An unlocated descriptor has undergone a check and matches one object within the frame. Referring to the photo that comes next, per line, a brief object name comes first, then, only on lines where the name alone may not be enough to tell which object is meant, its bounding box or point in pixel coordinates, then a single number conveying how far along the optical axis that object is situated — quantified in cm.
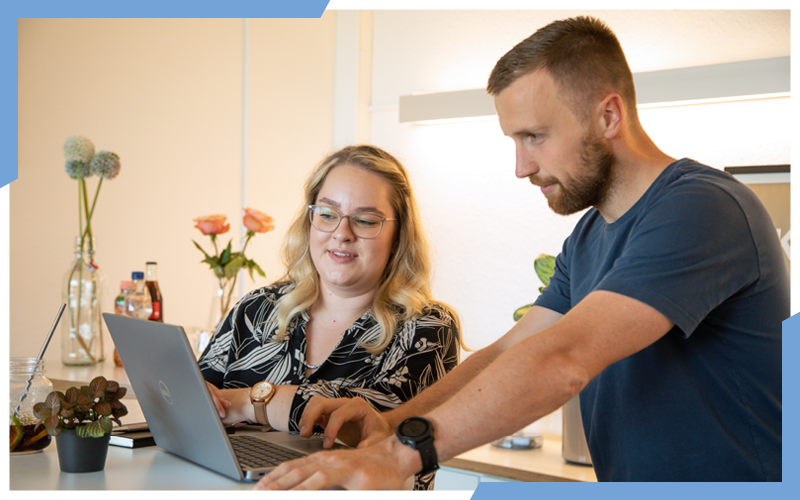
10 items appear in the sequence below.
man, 92
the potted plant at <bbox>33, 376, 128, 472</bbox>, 96
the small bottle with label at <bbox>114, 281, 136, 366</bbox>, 239
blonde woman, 144
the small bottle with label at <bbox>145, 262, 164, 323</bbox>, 247
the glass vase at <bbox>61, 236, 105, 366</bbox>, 235
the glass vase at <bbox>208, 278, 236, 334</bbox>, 251
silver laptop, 92
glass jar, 110
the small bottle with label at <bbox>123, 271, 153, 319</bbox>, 238
